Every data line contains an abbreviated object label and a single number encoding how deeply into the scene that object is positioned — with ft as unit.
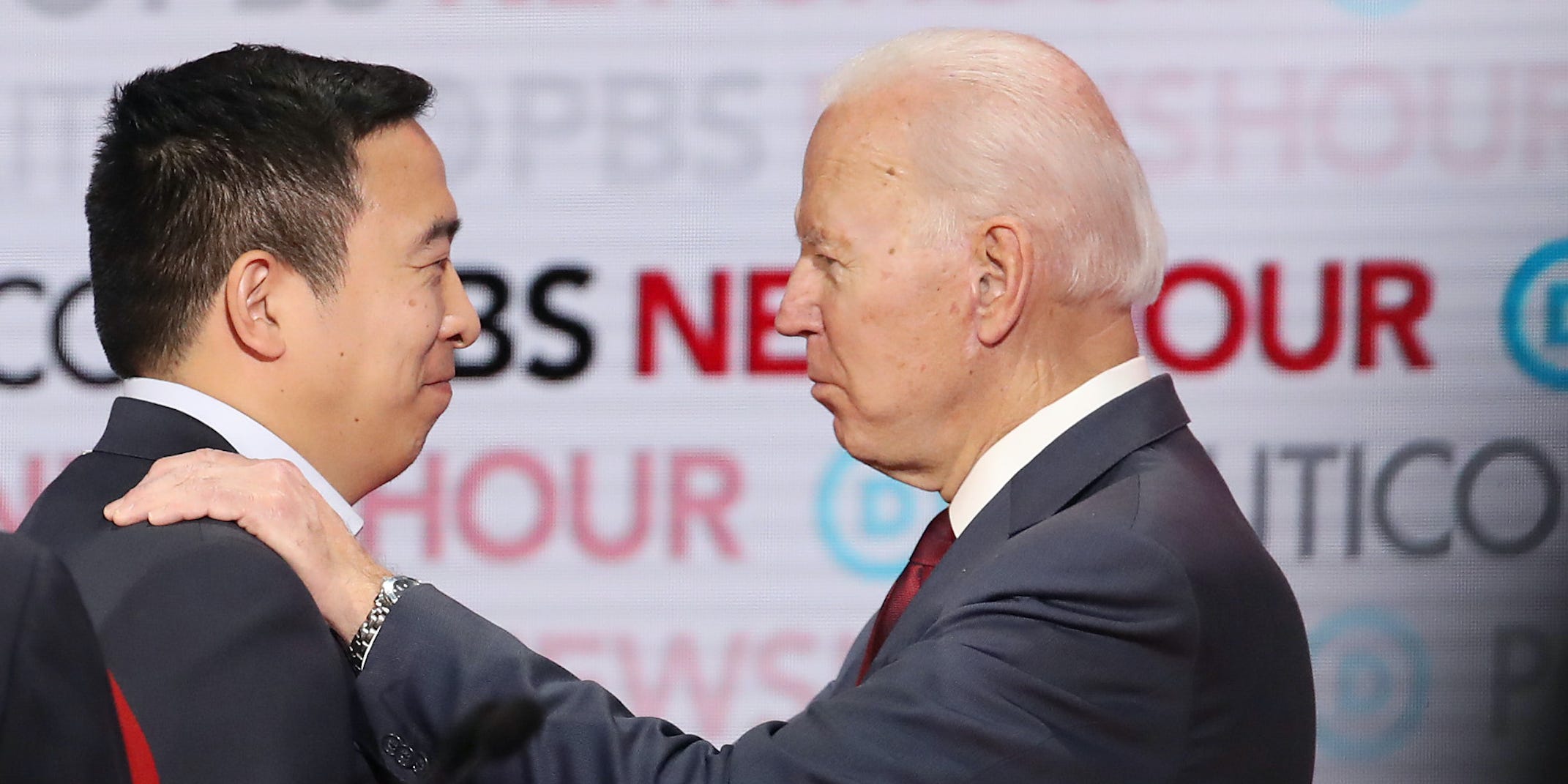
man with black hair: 16.81
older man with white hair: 16.70
